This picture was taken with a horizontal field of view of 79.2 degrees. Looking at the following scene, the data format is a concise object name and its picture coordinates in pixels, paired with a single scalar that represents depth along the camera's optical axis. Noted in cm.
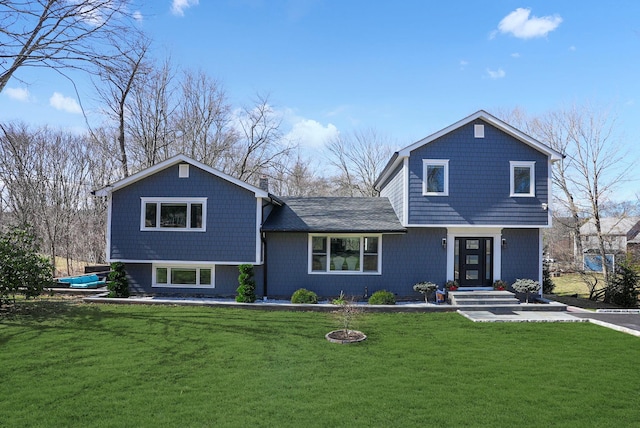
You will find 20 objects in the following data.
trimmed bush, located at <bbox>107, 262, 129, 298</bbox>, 1362
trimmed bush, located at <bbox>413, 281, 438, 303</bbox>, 1334
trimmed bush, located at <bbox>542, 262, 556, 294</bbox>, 1759
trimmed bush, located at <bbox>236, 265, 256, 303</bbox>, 1310
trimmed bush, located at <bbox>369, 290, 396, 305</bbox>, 1289
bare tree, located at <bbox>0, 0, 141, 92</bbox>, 834
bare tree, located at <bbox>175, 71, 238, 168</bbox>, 2773
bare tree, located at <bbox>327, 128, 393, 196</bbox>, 3588
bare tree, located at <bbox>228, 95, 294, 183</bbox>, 2941
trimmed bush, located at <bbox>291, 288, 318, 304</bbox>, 1296
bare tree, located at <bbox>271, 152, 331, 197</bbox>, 3475
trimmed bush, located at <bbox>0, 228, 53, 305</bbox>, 1159
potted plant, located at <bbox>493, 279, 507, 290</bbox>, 1385
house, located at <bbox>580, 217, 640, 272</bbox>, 1855
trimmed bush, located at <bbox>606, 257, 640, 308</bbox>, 1560
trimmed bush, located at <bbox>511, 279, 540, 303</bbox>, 1330
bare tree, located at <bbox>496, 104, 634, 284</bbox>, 1898
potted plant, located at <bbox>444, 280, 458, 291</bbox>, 1374
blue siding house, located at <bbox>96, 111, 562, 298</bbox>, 1378
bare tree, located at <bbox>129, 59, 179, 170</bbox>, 2530
